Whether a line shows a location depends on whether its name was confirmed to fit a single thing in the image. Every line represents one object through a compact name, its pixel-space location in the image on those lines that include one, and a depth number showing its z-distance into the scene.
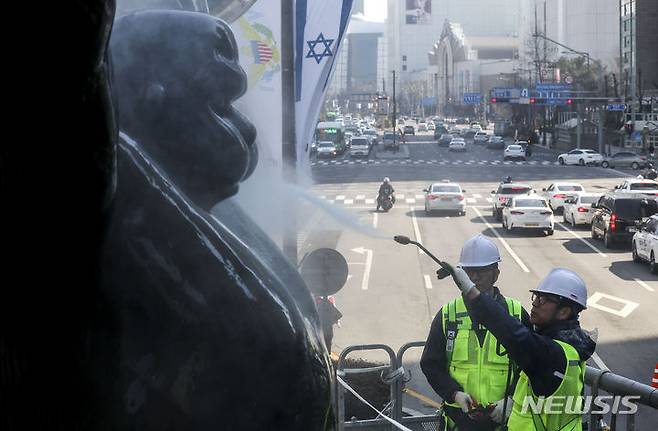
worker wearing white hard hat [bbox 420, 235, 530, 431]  4.32
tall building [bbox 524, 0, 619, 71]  96.44
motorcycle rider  33.16
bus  63.97
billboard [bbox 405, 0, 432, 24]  185.38
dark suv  24.16
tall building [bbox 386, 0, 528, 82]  183.88
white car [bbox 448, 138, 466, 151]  71.88
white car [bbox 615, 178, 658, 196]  31.67
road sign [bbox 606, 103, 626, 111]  61.06
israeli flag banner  9.06
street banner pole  6.83
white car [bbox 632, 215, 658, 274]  20.50
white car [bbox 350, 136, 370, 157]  63.97
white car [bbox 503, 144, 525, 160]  61.06
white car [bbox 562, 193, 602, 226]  29.52
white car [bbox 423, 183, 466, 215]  33.06
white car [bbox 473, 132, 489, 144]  82.62
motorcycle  33.22
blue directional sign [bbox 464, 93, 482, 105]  101.61
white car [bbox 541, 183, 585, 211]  34.22
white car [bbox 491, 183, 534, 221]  31.70
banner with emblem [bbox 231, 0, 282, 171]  7.27
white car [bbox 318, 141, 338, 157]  62.03
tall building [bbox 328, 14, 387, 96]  163.12
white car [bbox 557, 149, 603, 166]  56.53
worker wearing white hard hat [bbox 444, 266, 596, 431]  3.76
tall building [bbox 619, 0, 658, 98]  74.69
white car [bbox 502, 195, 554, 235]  28.09
